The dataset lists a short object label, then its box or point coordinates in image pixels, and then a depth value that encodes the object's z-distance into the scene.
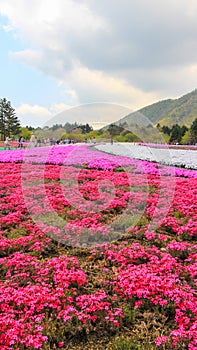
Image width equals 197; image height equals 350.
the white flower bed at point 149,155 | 15.80
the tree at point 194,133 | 67.06
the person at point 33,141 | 28.47
